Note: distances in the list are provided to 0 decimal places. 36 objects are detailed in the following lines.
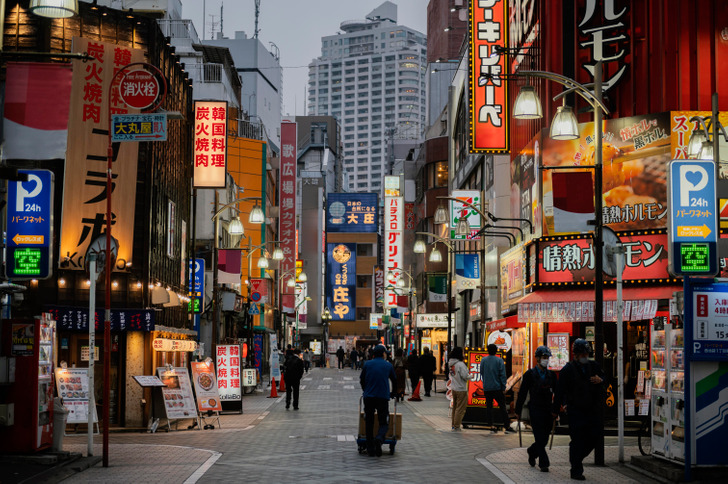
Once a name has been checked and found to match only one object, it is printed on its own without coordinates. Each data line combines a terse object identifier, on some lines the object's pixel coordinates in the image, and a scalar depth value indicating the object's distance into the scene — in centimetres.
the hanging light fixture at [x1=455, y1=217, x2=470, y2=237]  3481
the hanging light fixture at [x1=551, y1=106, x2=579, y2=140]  1656
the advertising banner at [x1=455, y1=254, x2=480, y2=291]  4128
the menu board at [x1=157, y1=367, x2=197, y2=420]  2333
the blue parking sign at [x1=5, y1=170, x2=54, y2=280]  1723
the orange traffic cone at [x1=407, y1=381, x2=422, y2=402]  3694
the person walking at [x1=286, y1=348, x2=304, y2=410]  3130
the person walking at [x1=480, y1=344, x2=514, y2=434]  2247
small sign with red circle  2239
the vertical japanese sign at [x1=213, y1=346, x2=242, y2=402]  2930
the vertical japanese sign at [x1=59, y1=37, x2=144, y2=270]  2444
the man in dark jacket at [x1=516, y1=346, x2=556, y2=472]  1546
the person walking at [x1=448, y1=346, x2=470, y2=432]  2338
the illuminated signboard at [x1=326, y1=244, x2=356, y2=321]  12725
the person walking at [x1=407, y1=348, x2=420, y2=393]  3922
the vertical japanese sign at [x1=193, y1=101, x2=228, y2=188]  3512
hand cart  1783
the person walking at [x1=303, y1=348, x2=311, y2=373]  7731
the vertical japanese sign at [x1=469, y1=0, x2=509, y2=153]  3281
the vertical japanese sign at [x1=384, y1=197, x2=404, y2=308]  8881
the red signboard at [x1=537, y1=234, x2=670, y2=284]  2397
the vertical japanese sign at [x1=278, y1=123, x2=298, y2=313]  8225
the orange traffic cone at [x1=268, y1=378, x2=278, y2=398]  3872
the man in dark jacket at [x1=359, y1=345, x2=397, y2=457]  1750
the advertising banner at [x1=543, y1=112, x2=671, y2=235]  2456
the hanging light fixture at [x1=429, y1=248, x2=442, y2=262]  4376
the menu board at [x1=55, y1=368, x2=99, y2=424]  2114
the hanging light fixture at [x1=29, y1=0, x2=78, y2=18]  1120
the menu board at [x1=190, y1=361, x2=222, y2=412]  2519
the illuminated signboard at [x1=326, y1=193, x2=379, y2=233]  12925
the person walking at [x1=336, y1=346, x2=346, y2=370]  8619
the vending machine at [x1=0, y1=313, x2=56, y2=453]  1620
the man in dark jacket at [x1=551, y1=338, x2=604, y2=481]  1448
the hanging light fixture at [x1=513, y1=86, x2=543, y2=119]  1627
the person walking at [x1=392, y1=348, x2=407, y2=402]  3738
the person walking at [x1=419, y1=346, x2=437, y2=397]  4056
